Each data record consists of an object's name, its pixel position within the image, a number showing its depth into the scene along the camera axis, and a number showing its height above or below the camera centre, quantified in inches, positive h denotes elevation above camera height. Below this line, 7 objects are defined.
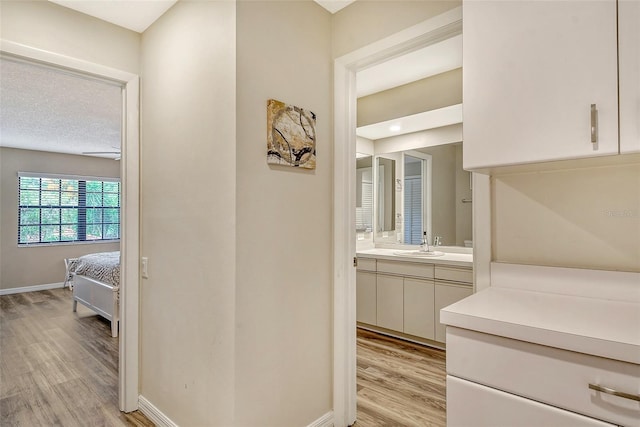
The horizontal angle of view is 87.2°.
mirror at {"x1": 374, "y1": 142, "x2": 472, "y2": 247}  136.9 +9.4
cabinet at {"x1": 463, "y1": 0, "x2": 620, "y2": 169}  40.7 +18.3
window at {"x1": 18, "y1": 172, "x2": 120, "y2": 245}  236.2 +6.8
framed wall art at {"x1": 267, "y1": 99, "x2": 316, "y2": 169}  65.9 +16.9
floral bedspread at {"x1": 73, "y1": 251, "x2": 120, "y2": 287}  154.4 -24.8
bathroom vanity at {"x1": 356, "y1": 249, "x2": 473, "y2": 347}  118.0 -27.4
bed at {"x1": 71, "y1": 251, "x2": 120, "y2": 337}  147.0 -32.8
